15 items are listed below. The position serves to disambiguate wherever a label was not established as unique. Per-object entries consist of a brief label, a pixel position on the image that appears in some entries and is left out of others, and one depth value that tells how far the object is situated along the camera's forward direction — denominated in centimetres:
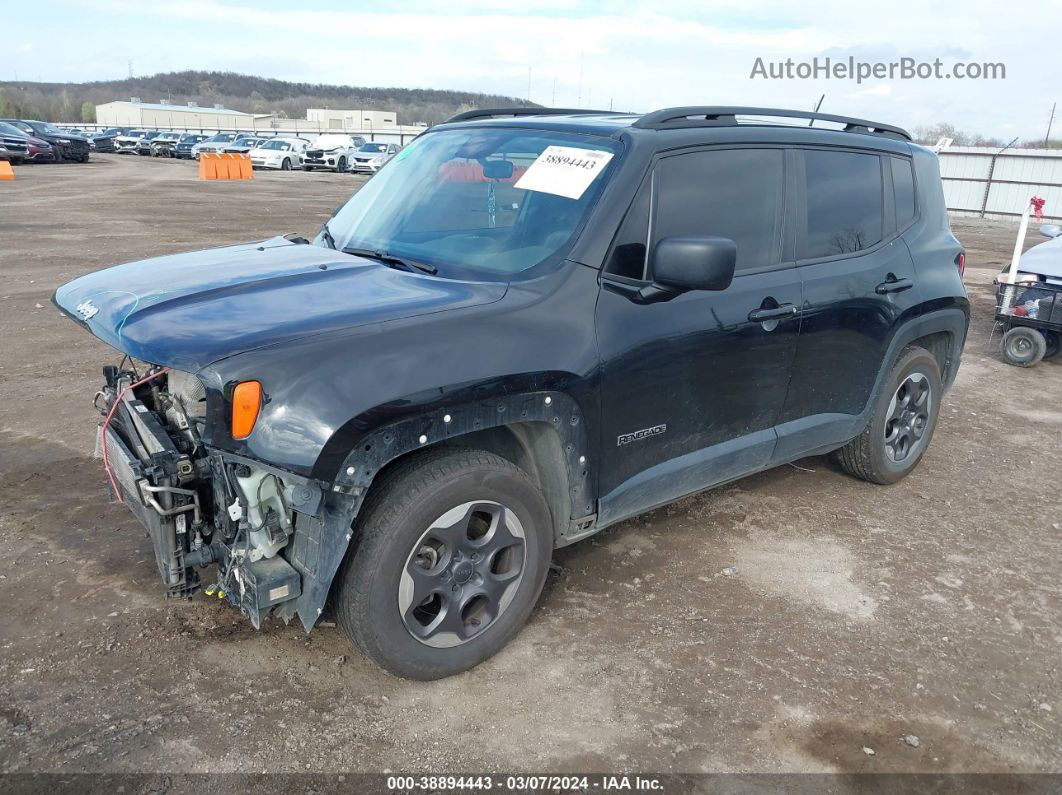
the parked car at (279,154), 3966
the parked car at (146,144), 4944
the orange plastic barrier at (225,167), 3116
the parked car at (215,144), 4312
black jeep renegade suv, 263
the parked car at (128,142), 4997
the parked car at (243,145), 4134
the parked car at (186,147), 4662
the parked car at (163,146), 4859
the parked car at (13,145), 3104
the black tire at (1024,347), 817
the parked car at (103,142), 4319
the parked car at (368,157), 3853
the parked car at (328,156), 3947
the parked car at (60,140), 3319
